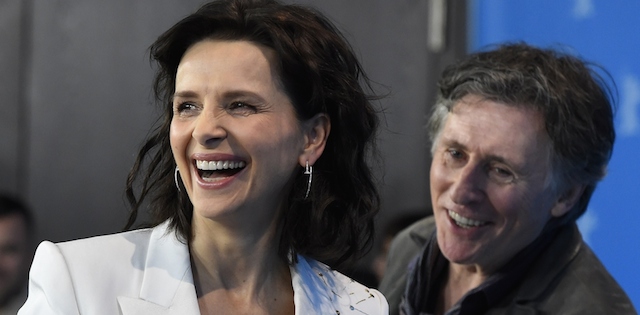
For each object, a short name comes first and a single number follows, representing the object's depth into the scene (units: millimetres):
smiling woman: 3428
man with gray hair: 3836
